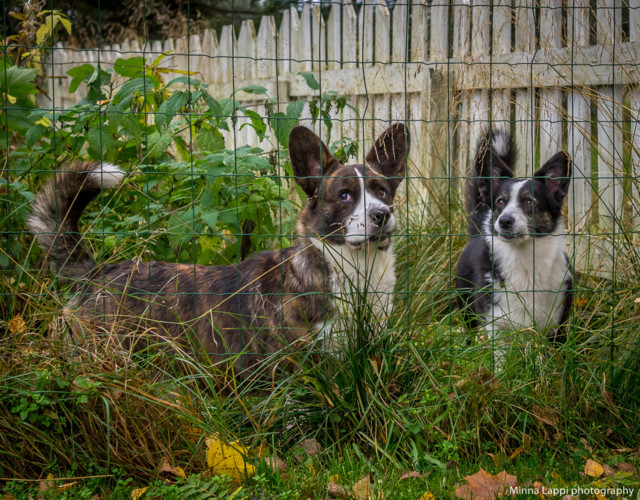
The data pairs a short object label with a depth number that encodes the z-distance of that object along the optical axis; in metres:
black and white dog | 3.81
